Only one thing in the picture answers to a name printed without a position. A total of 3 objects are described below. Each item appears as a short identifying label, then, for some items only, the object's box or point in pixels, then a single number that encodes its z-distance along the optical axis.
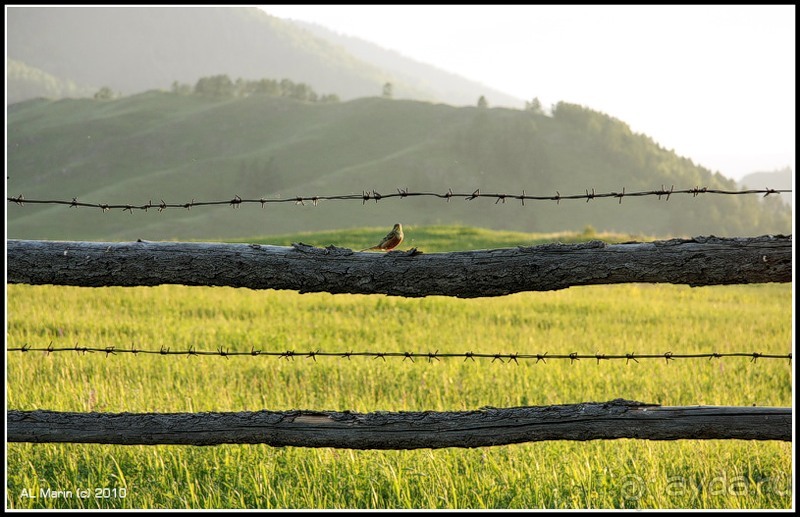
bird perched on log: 7.11
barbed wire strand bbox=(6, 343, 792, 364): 6.90
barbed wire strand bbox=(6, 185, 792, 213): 6.92
